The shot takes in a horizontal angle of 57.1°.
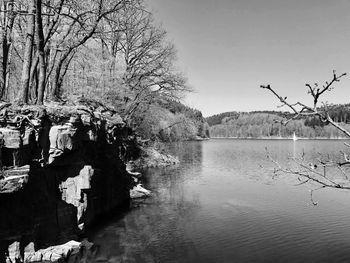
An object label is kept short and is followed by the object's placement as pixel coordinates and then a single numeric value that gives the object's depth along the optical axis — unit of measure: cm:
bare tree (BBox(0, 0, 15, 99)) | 2098
